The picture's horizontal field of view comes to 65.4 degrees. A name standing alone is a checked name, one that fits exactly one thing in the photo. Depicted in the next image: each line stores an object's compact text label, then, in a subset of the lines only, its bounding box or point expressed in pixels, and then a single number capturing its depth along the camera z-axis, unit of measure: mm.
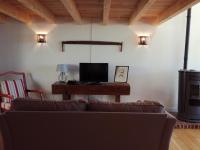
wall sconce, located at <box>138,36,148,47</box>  3632
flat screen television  3573
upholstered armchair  3017
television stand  3350
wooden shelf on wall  3665
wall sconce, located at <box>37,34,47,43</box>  3621
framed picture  3657
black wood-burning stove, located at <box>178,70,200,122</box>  3190
